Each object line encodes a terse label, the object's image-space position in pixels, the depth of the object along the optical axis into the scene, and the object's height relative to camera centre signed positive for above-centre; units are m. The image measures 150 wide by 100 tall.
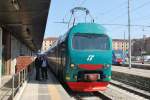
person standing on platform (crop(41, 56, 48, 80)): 10.74 -0.87
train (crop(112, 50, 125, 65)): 28.45 -0.83
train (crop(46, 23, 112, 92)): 7.88 -0.18
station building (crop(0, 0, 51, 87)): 7.45 +2.00
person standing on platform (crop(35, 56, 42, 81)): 10.53 -0.73
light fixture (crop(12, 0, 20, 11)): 7.10 +2.13
